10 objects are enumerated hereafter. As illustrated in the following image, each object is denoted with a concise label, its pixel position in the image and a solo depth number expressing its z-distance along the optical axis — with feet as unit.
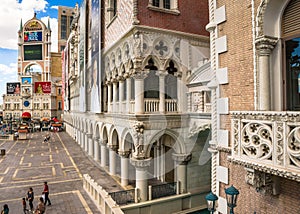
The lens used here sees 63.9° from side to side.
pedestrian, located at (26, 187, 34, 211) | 39.68
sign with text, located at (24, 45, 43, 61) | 265.95
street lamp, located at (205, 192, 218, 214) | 16.55
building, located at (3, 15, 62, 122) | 231.71
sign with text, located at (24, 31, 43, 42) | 266.57
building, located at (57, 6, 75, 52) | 265.95
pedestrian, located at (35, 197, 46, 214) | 35.20
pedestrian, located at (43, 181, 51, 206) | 40.65
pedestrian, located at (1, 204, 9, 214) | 34.08
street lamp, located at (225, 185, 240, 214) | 15.34
